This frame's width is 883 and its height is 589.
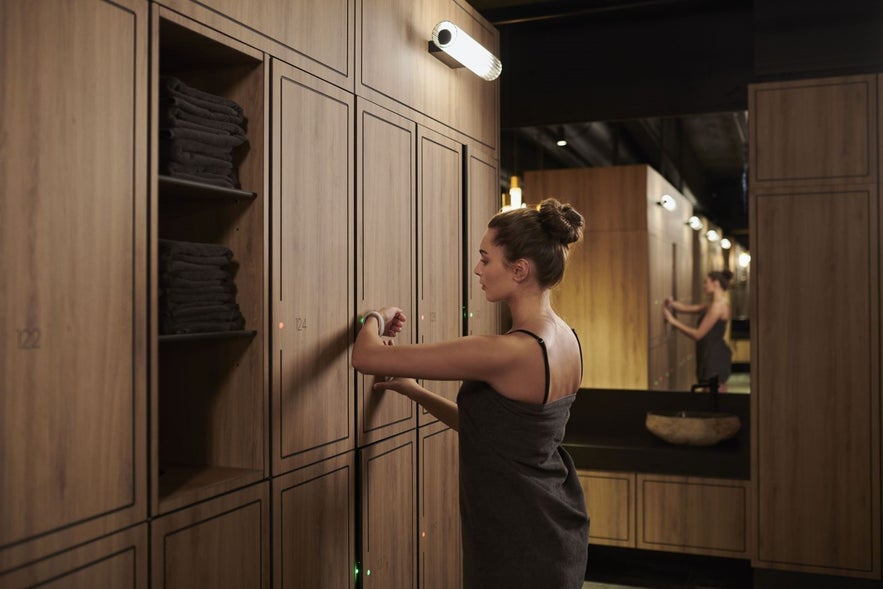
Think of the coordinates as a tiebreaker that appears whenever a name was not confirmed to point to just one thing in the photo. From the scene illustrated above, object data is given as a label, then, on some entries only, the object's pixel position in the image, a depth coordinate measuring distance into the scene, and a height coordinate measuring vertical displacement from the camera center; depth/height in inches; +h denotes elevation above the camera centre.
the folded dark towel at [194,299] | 82.3 +0.6
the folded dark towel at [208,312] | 83.4 -0.8
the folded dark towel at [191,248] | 82.5 +5.8
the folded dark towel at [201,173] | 83.9 +13.8
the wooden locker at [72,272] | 63.8 +2.7
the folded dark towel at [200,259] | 82.3 +4.7
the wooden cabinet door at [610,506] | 184.1 -44.6
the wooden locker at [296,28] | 86.3 +31.7
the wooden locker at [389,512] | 116.1 -30.5
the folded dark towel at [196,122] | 83.0 +19.2
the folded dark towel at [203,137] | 83.1 +17.5
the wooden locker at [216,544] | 79.8 -24.7
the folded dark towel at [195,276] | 82.2 +2.9
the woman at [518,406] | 85.8 -10.6
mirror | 194.5 +19.5
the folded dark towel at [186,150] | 83.7 +16.0
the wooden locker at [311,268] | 96.2 +4.5
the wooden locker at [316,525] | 97.9 -27.6
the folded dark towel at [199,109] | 83.2 +20.4
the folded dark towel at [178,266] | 82.1 +4.0
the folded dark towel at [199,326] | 81.9 -2.3
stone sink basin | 180.9 -26.8
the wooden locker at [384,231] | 113.7 +10.5
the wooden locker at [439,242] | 131.6 +10.4
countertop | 178.4 -31.1
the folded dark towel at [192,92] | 83.1 +22.0
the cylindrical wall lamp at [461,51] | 129.9 +41.2
